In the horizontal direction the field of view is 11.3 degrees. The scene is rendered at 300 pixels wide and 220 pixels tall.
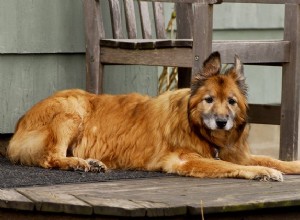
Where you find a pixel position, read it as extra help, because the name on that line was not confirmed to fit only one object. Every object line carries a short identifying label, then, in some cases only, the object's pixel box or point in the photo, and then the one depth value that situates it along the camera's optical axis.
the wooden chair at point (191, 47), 10.44
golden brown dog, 10.05
